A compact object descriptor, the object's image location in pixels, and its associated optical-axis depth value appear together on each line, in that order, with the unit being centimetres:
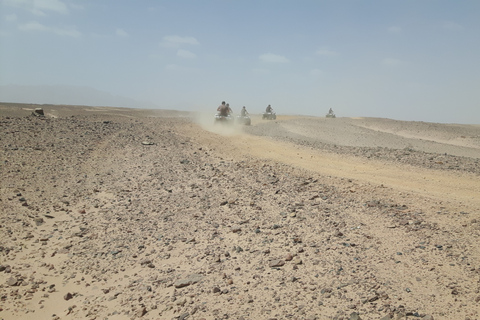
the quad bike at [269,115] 4500
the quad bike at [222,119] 2845
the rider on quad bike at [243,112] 3528
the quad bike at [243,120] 3442
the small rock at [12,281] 618
